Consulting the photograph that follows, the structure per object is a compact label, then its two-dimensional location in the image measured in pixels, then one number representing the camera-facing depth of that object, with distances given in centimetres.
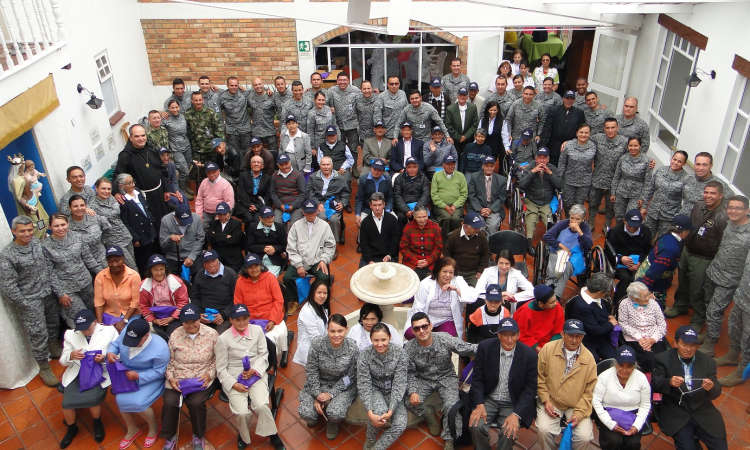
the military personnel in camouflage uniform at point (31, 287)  578
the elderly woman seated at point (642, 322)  559
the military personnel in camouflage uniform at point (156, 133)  865
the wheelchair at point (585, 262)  668
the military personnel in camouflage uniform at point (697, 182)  665
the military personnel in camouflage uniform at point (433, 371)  525
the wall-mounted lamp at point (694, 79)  791
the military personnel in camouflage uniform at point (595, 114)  899
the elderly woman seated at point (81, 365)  538
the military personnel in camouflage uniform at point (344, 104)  969
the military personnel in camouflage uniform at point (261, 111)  980
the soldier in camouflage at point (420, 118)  909
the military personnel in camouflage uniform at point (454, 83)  1015
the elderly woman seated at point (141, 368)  526
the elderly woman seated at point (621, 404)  487
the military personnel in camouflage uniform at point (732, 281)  588
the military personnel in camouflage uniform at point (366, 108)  955
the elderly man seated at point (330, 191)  833
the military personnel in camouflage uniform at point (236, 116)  978
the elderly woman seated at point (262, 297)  618
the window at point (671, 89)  881
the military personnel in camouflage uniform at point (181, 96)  948
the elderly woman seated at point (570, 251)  677
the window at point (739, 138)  714
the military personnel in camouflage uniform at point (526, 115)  908
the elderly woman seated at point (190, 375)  529
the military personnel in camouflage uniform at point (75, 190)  670
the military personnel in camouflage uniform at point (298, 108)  942
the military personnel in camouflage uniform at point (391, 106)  955
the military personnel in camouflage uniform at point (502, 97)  955
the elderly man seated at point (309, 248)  713
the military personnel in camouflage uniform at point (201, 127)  930
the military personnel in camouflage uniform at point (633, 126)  813
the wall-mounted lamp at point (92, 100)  822
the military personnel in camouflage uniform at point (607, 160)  807
